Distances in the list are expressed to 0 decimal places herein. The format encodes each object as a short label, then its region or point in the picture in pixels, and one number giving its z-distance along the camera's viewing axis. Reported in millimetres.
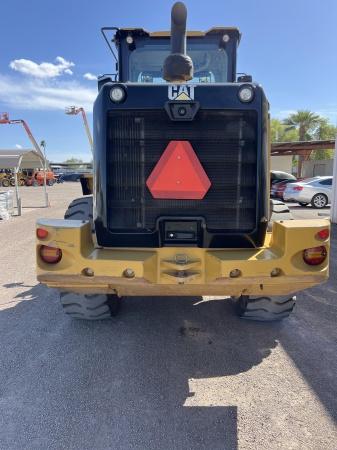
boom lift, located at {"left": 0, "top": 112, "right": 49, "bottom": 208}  30083
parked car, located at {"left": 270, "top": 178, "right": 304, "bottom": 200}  17625
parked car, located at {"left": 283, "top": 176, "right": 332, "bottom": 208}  15000
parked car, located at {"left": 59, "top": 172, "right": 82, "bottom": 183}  56531
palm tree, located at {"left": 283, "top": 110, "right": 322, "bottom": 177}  39469
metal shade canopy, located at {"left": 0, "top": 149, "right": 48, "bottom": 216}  13656
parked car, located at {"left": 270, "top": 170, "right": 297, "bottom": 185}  14991
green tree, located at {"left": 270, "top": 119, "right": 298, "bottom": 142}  42375
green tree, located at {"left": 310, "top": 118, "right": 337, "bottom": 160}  41559
